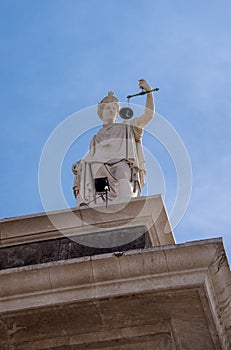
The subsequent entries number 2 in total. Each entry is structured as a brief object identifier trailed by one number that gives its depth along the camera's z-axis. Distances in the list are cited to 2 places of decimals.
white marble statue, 18.73
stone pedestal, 12.86
